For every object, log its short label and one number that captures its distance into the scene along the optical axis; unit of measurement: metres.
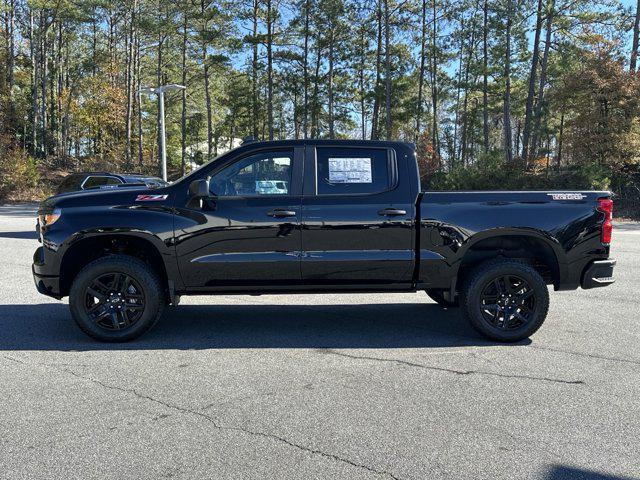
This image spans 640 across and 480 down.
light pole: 21.34
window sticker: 5.30
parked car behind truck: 14.05
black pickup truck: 5.13
